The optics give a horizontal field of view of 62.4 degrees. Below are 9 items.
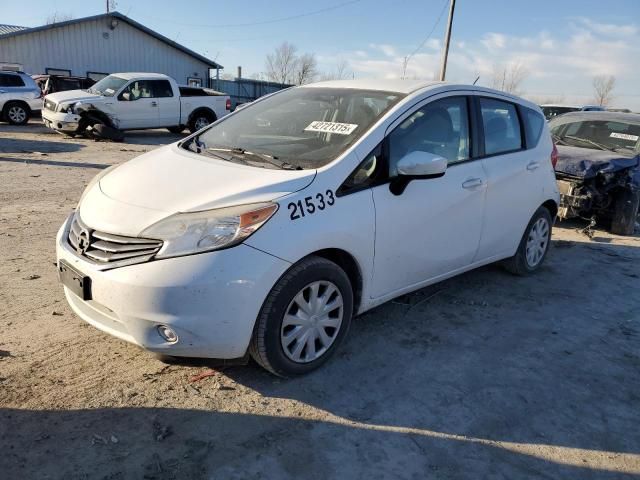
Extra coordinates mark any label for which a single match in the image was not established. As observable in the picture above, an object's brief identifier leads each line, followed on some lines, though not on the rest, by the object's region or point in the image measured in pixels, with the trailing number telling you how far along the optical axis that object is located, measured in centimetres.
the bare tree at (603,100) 5569
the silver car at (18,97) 1716
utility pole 2439
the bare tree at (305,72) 5684
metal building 2597
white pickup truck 1425
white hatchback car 266
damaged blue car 686
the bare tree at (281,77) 5603
